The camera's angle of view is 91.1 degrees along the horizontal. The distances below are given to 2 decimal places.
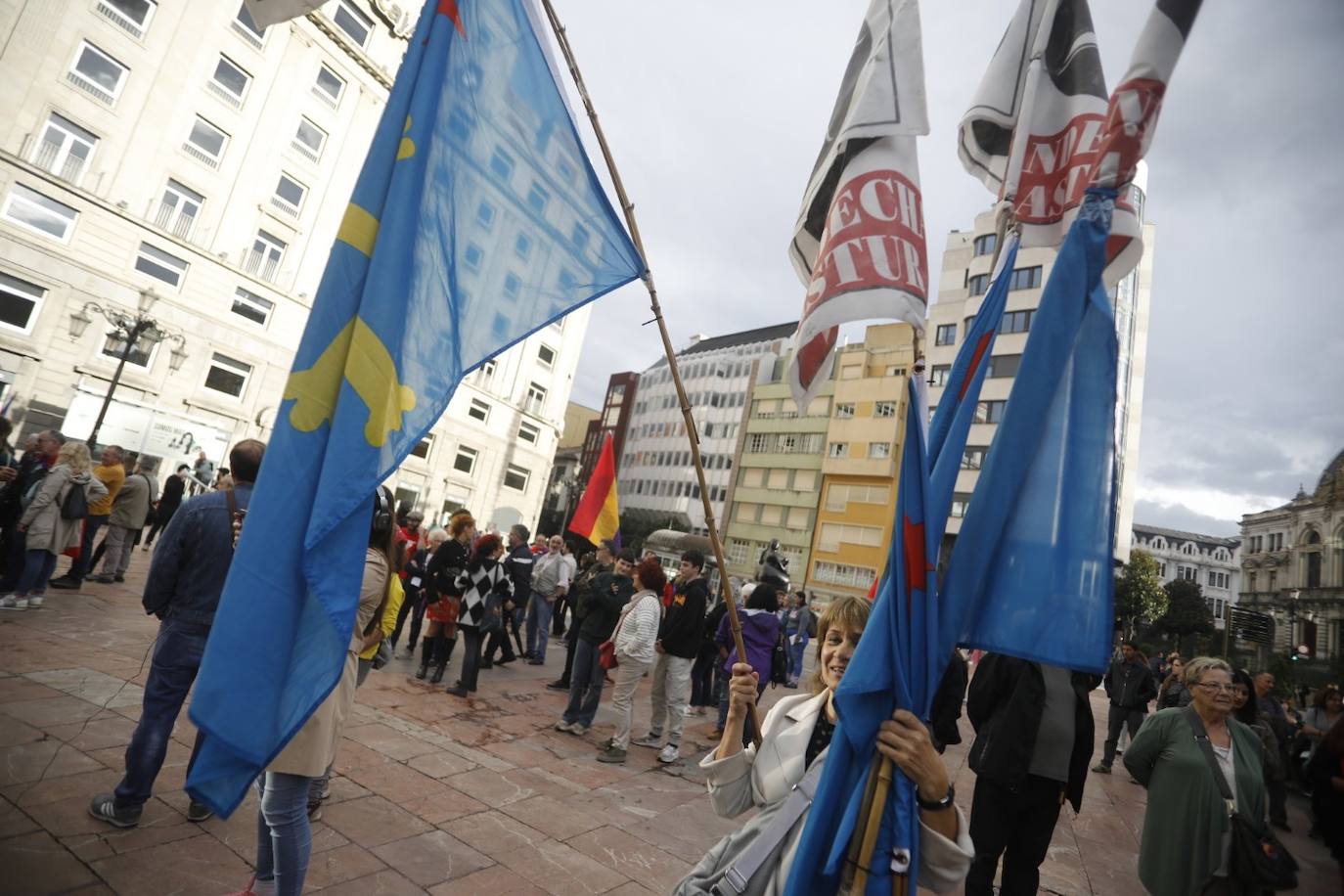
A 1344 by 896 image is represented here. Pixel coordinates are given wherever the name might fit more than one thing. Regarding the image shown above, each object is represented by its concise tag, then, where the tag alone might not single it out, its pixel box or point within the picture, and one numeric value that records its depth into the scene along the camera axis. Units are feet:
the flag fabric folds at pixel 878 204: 7.75
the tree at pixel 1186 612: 190.19
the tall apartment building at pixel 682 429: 200.95
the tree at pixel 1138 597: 158.10
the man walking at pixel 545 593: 33.94
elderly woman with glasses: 10.78
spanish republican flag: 32.71
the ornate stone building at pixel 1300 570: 152.25
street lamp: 54.75
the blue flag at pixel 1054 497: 5.69
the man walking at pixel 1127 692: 30.37
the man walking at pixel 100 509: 27.76
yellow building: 146.00
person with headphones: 8.46
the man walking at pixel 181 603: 11.23
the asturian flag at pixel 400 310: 6.65
